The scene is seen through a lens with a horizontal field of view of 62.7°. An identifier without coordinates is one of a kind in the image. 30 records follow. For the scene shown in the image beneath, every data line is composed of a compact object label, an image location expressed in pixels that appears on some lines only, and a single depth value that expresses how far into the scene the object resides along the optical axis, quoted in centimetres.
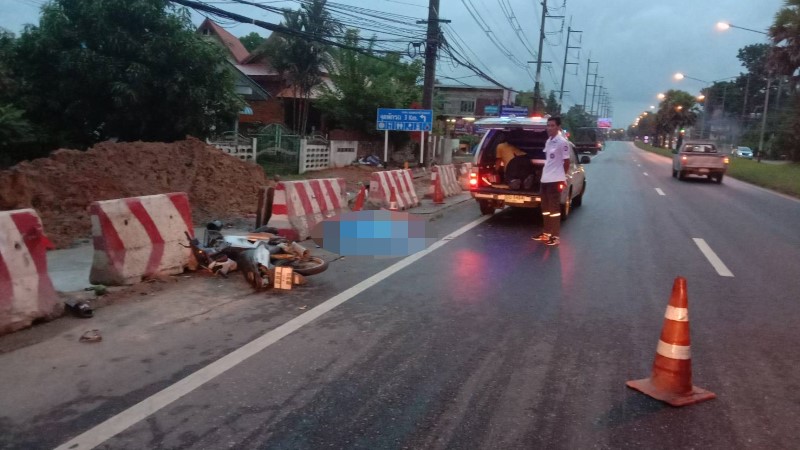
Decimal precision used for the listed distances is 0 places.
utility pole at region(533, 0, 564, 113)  4616
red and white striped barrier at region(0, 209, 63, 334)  526
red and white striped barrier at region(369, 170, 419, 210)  1345
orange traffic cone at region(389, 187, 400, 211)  1361
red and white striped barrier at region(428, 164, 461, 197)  1650
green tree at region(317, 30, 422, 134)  2900
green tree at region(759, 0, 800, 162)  3112
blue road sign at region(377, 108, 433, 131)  2255
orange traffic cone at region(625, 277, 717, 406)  431
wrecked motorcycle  707
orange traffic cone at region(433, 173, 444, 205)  1597
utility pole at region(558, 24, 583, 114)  6846
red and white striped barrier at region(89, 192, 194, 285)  662
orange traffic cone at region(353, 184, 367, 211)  1234
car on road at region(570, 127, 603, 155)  5439
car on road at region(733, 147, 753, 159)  6178
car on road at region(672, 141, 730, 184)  2702
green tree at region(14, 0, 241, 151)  1797
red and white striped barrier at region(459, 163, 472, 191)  2039
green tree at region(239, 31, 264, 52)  5777
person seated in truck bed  1316
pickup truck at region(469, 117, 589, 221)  1212
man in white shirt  1012
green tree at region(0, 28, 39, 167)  1661
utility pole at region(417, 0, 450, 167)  2200
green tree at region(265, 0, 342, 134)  3534
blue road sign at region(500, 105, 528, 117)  4219
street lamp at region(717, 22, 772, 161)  2723
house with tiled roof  3841
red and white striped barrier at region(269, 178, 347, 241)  965
